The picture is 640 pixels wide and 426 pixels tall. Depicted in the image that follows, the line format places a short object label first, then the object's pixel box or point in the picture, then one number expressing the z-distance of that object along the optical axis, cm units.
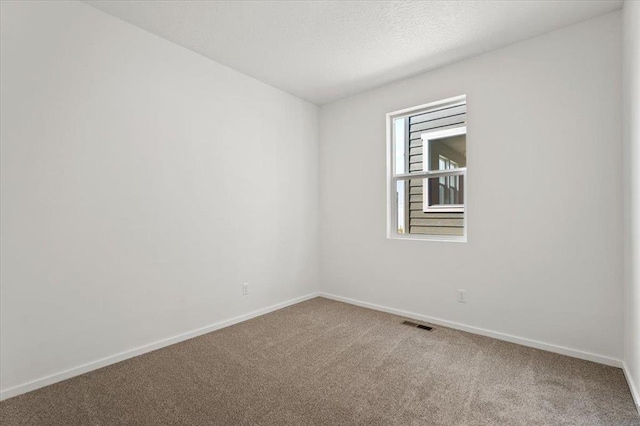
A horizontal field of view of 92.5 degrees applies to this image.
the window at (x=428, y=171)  329
